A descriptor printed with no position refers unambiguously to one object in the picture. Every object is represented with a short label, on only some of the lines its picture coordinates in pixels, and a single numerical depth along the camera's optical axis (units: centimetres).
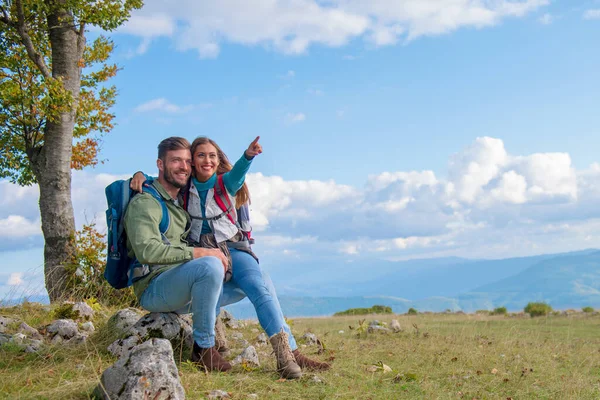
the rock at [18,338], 806
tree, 1291
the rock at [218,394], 575
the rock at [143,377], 520
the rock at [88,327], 902
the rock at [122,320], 823
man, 630
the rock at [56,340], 819
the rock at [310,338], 1031
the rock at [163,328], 746
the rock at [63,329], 854
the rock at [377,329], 1309
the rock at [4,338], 811
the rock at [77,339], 809
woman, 686
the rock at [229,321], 1123
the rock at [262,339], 969
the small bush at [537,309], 2638
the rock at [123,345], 735
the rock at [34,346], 774
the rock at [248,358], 729
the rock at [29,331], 856
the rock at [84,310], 988
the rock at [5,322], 908
